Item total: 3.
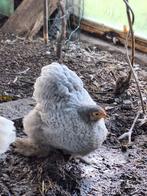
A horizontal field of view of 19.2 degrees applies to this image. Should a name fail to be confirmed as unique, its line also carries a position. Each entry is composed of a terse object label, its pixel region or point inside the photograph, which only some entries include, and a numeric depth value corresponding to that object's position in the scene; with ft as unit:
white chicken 5.91
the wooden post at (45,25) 12.20
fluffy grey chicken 6.86
